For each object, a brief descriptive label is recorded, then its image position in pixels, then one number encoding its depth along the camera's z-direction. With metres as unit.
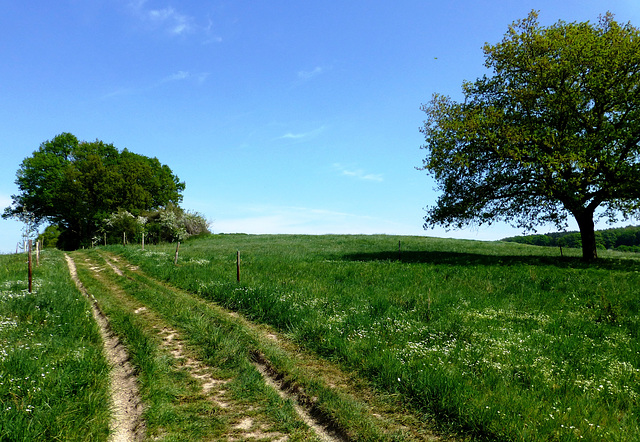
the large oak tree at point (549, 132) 22.28
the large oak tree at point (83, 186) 48.96
